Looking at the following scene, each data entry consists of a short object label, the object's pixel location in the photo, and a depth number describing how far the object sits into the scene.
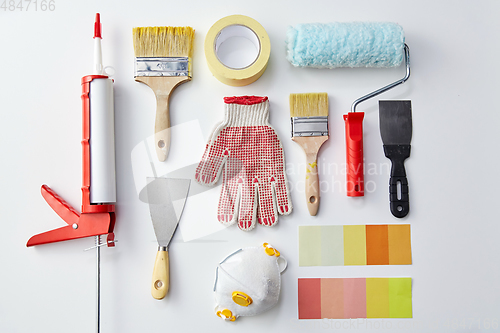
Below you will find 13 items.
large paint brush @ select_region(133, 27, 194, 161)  1.00
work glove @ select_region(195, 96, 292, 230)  1.00
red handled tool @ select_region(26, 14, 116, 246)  0.95
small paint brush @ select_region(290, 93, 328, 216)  1.01
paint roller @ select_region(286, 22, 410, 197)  0.96
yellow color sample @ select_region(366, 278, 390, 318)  1.01
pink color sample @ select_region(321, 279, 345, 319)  1.00
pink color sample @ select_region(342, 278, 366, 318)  1.01
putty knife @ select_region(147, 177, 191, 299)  1.00
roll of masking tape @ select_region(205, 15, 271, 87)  0.96
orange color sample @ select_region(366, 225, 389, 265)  1.01
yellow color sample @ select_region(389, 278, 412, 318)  1.01
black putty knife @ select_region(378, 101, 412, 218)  1.02
